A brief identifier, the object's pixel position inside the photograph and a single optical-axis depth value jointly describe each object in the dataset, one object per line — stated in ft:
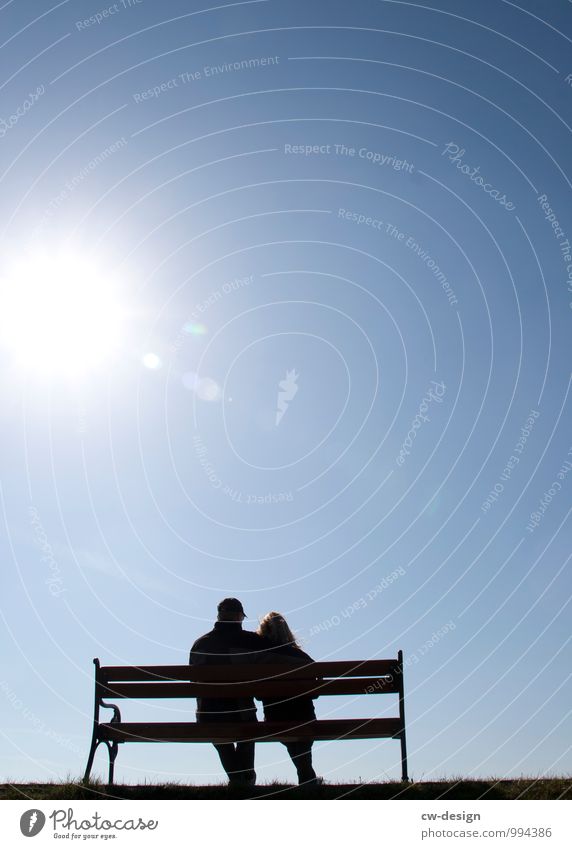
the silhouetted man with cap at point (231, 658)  30.83
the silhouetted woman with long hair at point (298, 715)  30.37
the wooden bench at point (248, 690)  29.73
